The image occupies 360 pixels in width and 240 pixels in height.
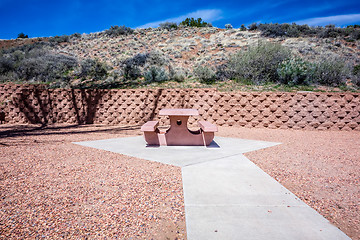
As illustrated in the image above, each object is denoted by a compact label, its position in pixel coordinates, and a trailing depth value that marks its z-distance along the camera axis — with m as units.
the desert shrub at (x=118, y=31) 32.66
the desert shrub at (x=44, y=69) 17.19
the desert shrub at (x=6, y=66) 18.83
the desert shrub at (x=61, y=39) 32.07
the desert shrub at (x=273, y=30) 27.92
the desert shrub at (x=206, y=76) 14.34
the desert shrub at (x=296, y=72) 12.83
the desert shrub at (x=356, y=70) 14.93
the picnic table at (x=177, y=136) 6.59
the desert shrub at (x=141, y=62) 16.59
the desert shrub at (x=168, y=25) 34.78
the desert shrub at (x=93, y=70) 17.00
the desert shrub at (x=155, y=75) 14.73
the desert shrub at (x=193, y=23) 37.31
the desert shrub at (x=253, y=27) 30.95
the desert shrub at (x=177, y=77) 14.37
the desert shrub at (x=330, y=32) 27.03
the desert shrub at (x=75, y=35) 33.57
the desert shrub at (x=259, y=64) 14.27
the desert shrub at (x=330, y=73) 13.32
